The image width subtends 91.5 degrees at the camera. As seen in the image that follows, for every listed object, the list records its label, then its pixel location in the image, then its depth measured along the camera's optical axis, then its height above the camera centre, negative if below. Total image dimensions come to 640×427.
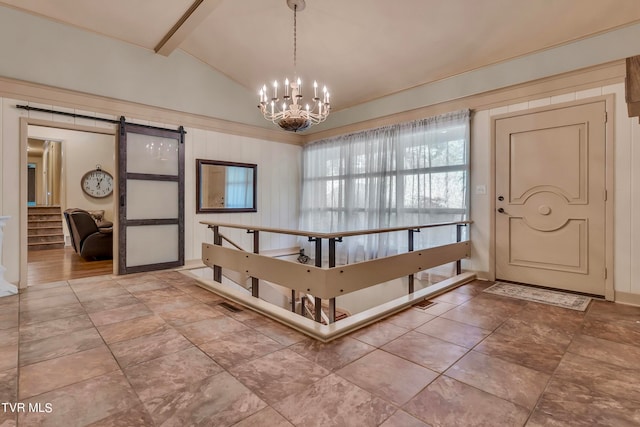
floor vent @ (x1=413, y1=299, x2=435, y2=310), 3.01 -0.91
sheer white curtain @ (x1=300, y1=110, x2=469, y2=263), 4.26 +0.47
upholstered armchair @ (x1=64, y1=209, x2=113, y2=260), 5.59 -0.46
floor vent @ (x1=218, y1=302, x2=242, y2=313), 2.96 -0.93
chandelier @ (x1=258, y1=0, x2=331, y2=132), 3.17 +1.03
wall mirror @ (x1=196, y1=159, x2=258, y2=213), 5.11 +0.44
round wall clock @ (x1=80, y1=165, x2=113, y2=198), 8.08 +0.76
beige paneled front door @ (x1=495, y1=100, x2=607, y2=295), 3.31 +0.17
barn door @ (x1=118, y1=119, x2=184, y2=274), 4.32 +0.20
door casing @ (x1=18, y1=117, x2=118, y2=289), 3.64 +0.20
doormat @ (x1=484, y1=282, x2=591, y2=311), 3.08 -0.90
